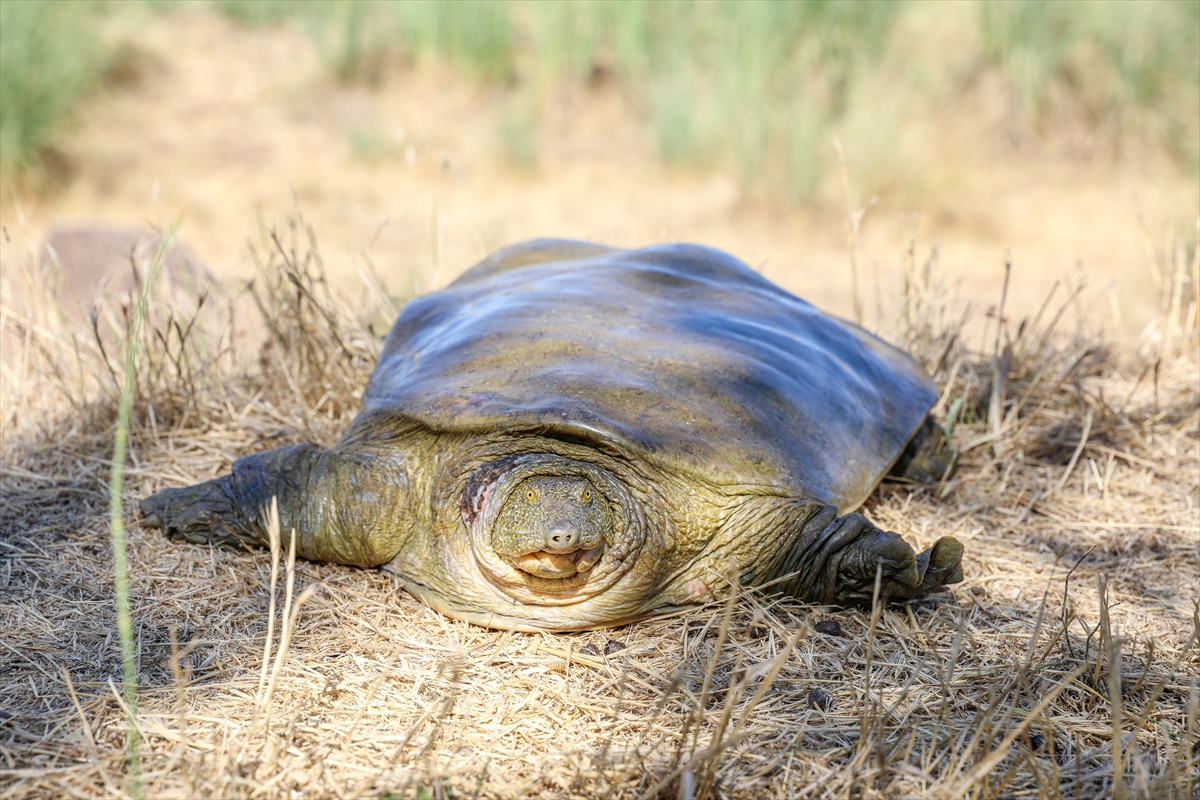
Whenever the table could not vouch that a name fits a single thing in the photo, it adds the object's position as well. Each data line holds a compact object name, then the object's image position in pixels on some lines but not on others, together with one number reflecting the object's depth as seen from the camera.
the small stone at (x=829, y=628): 4.95
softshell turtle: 4.95
